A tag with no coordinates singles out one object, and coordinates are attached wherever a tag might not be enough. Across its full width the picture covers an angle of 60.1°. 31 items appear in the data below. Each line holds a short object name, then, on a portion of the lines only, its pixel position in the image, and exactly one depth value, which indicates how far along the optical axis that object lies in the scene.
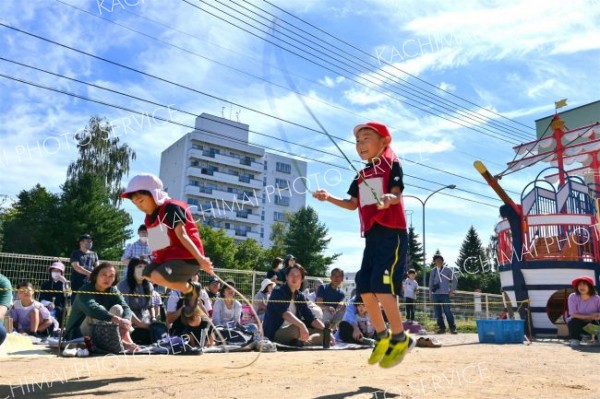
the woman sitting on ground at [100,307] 6.74
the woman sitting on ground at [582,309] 9.70
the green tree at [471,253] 70.31
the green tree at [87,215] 37.47
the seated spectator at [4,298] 5.06
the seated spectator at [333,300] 10.41
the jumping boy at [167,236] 4.71
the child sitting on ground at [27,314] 8.68
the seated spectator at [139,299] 8.03
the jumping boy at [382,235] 4.25
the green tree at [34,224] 37.81
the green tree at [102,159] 38.00
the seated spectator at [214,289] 11.02
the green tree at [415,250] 63.00
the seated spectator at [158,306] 9.06
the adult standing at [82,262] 10.00
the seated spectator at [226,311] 9.66
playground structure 12.36
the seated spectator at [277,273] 11.85
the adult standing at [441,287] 14.09
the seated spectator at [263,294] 10.95
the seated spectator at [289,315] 8.38
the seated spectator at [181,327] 7.72
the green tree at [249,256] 56.26
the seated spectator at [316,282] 16.15
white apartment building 76.56
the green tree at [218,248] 52.88
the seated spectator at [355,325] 9.59
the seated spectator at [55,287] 10.44
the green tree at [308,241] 50.12
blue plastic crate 10.17
